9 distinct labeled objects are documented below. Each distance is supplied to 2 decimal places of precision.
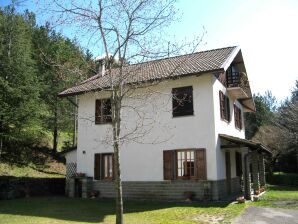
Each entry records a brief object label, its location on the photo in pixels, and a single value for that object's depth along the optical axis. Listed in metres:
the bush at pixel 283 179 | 25.84
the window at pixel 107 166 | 16.03
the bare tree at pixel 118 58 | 8.19
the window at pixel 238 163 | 18.26
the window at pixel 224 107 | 15.61
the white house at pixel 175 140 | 14.08
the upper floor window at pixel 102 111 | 16.24
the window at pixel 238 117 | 19.26
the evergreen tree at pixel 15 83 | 19.81
